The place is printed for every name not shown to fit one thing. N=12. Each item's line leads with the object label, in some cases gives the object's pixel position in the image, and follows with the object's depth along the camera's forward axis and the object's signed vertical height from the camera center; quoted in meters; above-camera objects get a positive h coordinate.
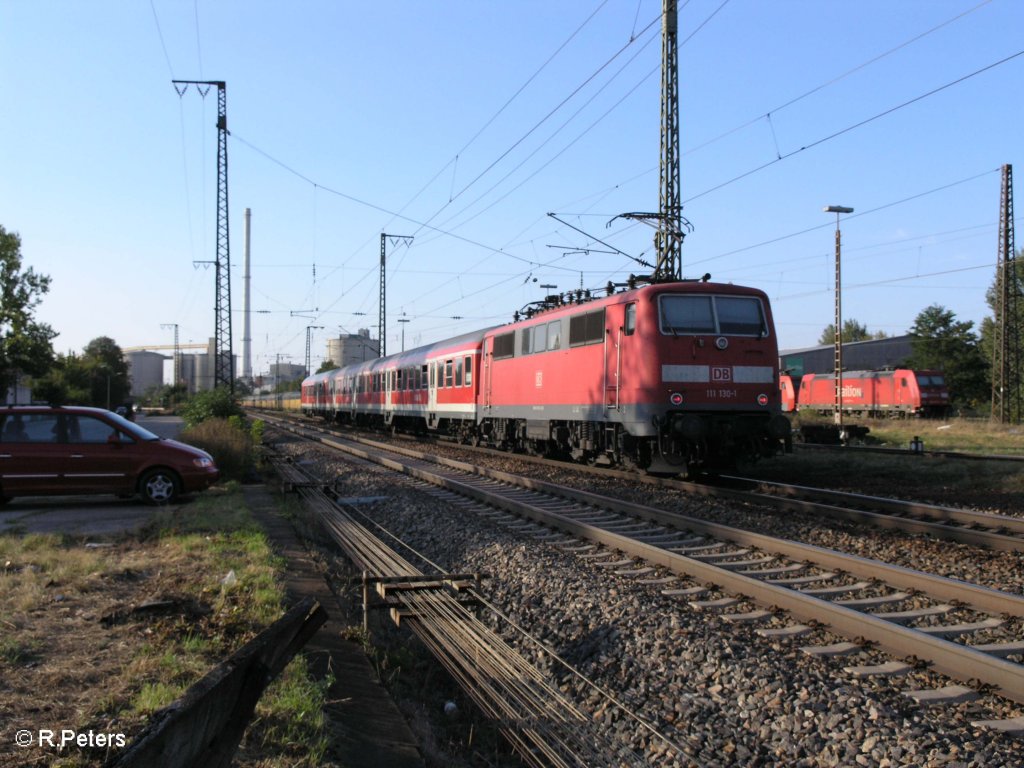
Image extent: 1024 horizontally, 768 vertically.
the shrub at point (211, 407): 24.72 -0.26
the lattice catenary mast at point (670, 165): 18.97 +5.41
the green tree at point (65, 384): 51.19 +0.87
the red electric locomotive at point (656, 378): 13.52 +0.41
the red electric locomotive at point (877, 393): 41.75 +0.51
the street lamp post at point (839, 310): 28.20 +3.17
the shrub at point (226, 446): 16.64 -0.96
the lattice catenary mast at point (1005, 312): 30.47 +3.66
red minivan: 11.67 -0.84
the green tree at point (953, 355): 59.72 +3.56
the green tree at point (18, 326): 49.53 +4.31
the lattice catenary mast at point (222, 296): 28.47 +3.62
